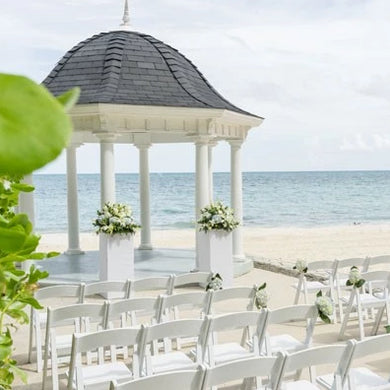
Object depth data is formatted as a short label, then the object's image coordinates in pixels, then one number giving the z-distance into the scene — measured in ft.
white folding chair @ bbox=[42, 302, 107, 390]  22.41
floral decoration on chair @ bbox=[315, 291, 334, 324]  21.79
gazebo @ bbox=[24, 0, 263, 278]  42.90
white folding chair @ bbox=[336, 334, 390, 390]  16.61
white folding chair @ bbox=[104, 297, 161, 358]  23.21
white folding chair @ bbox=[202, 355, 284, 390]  14.61
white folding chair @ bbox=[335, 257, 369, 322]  33.64
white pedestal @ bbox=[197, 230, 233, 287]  42.98
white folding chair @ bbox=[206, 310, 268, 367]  20.29
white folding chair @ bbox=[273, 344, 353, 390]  15.72
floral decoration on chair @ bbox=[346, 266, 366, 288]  28.89
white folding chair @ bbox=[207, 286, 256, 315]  25.59
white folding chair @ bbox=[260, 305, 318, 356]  21.16
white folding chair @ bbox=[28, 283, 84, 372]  25.72
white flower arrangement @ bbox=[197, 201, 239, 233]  42.45
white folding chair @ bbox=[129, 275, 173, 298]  28.94
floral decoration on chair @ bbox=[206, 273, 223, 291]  27.81
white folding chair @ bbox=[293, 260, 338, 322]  34.24
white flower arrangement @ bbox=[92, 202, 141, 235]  40.06
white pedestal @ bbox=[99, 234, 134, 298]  40.52
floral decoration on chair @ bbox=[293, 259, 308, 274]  34.23
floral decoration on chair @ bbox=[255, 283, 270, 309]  24.76
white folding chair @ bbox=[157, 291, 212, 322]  24.41
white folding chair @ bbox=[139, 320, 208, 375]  18.97
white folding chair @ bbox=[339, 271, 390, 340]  29.40
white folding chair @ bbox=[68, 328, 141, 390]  18.21
